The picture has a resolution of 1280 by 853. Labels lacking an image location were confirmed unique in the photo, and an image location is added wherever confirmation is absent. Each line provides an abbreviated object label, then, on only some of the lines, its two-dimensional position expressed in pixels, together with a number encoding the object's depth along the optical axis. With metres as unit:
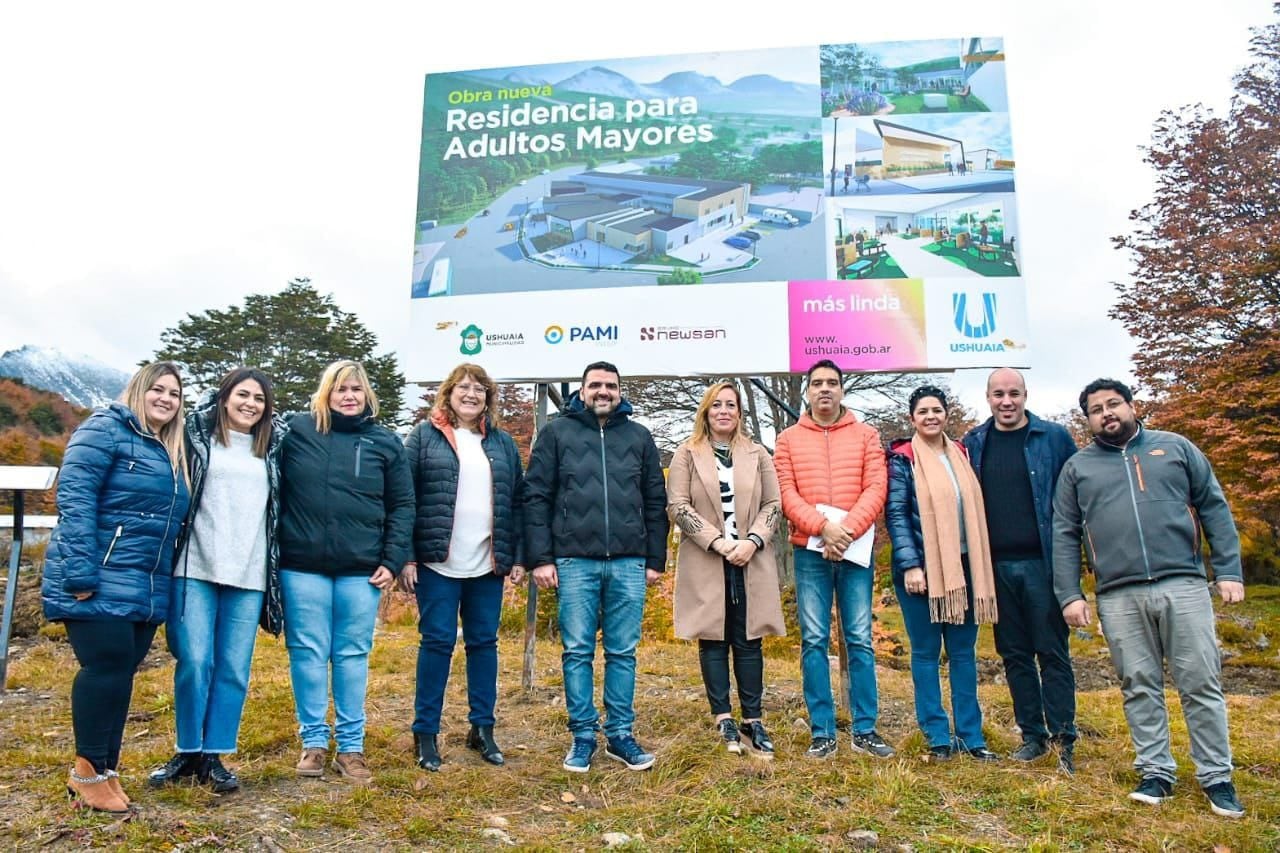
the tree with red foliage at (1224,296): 12.92
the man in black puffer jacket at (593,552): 4.15
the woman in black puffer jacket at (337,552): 3.79
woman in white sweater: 3.54
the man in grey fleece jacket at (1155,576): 3.62
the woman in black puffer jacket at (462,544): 4.11
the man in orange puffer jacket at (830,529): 4.27
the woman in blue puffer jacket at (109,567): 3.12
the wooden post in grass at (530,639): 5.91
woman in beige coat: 4.25
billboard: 6.13
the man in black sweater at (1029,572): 4.18
